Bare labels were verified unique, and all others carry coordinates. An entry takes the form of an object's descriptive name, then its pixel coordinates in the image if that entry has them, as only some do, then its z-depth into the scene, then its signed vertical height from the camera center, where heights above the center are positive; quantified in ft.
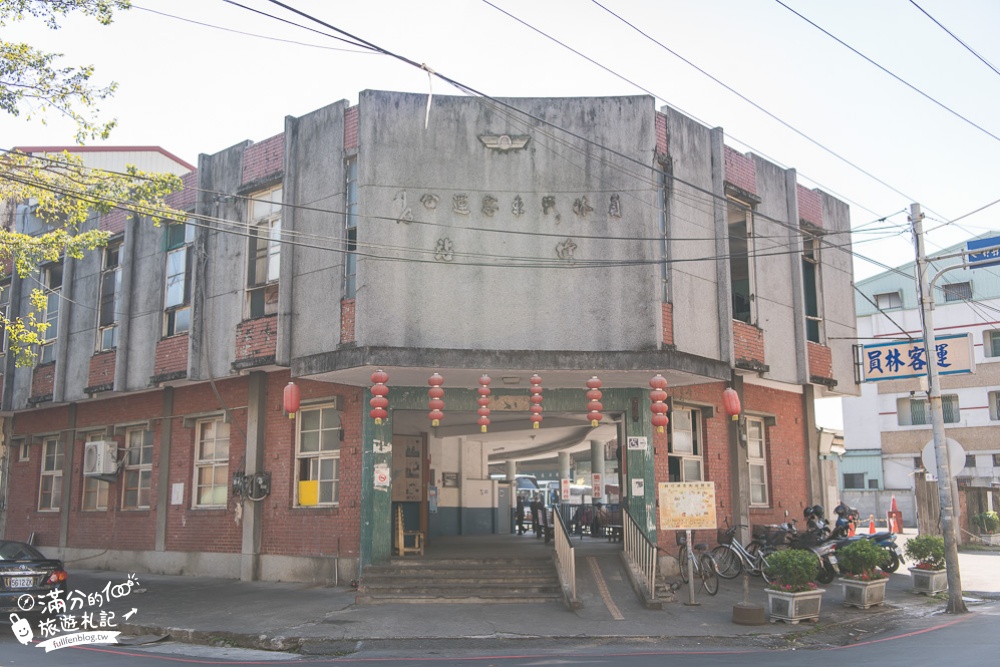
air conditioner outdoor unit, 70.64 +2.42
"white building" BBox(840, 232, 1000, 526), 128.77 +12.38
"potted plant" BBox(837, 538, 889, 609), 48.49 -5.26
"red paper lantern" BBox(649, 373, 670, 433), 47.85 +4.76
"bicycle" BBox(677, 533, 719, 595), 51.52 -5.10
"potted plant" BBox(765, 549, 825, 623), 44.06 -5.42
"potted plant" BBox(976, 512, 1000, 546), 94.53 -4.87
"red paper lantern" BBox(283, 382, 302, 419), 51.49 +5.24
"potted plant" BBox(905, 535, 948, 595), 54.54 -5.29
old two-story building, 52.42 +11.00
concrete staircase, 48.26 -5.57
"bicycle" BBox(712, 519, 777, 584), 55.57 -4.68
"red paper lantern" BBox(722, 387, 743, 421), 52.65 +5.04
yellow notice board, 47.78 -1.24
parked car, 44.16 -4.62
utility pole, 48.11 +2.69
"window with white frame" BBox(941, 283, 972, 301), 130.31 +29.19
